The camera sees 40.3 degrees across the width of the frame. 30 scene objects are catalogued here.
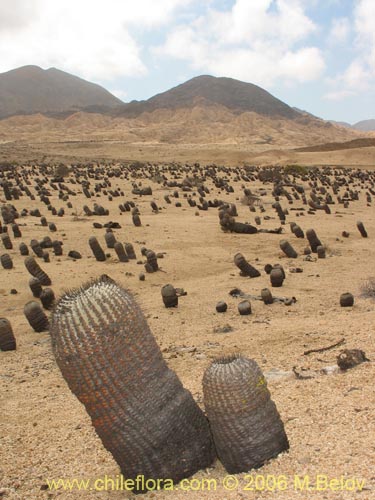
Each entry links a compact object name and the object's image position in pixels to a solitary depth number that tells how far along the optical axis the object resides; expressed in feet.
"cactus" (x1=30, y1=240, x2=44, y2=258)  41.55
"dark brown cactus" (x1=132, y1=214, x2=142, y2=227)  54.03
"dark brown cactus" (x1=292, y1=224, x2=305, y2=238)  46.80
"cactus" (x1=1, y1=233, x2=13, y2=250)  43.70
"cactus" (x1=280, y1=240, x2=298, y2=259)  39.42
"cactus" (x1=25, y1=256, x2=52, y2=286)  33.91
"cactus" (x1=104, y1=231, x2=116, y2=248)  43.73
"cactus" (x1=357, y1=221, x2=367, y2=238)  48.10
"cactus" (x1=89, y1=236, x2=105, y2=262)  40.11
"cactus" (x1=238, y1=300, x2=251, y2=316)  26.61
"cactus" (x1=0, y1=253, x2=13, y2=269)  38.40
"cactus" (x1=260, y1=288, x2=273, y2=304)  28.04
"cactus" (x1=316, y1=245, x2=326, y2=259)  38.98
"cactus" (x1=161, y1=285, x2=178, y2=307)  28.43
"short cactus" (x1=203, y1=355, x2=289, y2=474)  11.76
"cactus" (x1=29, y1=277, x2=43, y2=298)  31.42
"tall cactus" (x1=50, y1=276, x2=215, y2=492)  11.21
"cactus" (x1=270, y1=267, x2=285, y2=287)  31.32
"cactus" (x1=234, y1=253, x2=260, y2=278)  34.27
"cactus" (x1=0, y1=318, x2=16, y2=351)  23.30
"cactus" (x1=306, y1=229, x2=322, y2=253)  41.37
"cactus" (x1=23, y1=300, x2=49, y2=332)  26.07
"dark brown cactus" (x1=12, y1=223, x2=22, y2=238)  48.37
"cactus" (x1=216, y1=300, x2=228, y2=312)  27.32
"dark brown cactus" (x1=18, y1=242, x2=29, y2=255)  42.32
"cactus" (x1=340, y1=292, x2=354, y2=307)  26.30
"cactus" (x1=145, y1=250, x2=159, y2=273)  36.63
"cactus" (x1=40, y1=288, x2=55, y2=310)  29.43
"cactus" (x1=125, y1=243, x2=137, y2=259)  40.81
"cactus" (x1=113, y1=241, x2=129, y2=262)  39.60
